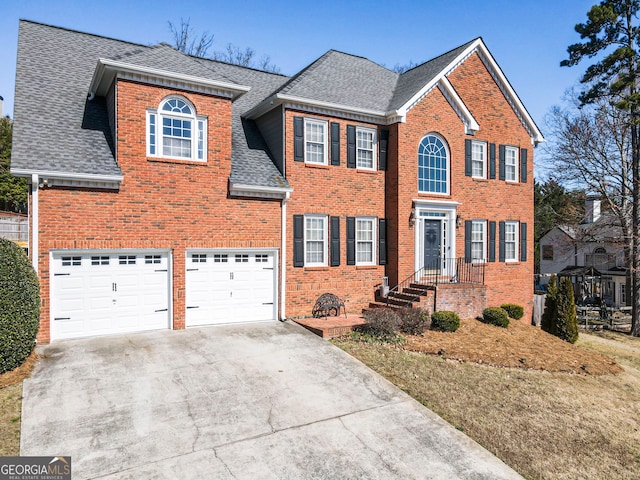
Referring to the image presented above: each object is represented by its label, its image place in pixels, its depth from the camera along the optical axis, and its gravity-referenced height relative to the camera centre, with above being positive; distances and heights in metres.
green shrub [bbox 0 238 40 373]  8.47 -1.34
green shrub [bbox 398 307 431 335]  12.97 -2.44
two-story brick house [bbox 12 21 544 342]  11.21 +2.00
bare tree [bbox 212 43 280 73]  34.91 +15.18
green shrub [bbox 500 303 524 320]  16.88 -2.69
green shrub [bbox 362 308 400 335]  12.29 -2.36
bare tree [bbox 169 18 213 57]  31.00 +14.47
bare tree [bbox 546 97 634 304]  23.94 +4.92
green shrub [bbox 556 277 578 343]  16.39 -2.92
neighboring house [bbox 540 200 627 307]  26.36 -1.69
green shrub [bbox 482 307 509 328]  14.98 -2.64
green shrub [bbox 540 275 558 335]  16.75 -2.76
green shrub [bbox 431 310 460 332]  13.55 -2.53
